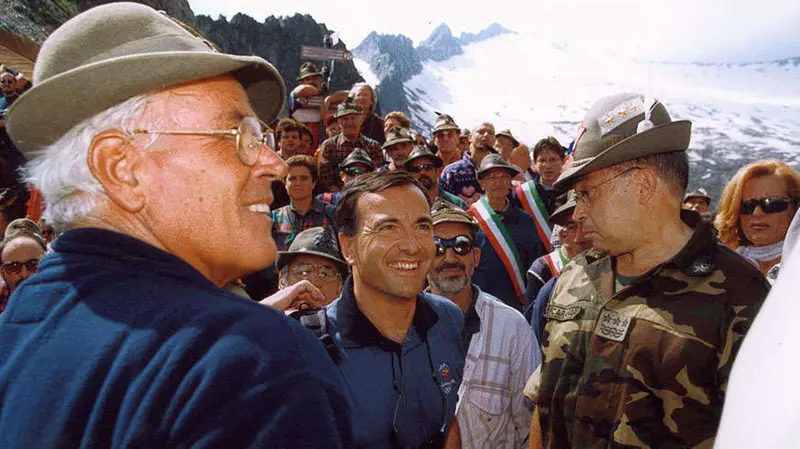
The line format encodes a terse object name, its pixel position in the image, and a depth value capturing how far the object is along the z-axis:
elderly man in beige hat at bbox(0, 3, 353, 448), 0.96
